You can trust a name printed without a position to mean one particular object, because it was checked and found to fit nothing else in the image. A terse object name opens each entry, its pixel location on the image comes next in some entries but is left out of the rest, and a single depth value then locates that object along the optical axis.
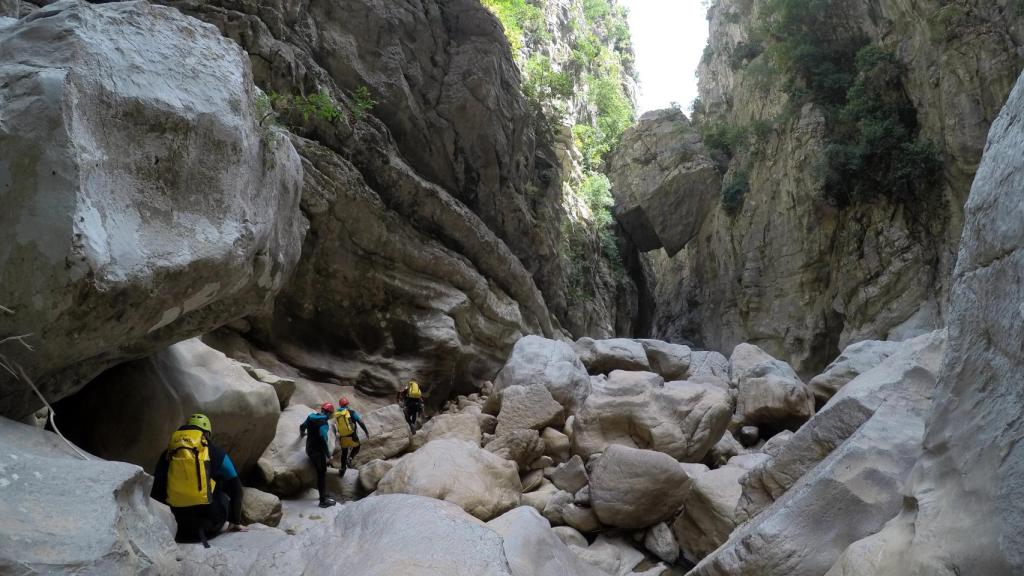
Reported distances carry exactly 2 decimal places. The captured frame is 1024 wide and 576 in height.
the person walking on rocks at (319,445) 7.70
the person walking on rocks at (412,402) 11.86
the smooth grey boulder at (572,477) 8.29
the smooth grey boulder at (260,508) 6.21
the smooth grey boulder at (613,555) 6.57
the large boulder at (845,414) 4.76
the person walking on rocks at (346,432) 8.84
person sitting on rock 4.77
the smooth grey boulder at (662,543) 6.73
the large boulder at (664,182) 28.33
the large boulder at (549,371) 11.51
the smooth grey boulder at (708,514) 6.24
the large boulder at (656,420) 9.09
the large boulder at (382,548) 3.74
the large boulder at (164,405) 5.56
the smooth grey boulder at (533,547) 4.61
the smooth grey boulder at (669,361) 15.27
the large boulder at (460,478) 6.71
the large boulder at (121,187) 3.63
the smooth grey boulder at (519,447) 8.91
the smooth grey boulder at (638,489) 6.97
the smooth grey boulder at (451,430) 9.60
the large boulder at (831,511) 3.72
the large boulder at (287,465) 7.67
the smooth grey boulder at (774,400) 11.16
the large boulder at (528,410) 9.80
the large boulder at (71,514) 2.91
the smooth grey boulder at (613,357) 14.64
